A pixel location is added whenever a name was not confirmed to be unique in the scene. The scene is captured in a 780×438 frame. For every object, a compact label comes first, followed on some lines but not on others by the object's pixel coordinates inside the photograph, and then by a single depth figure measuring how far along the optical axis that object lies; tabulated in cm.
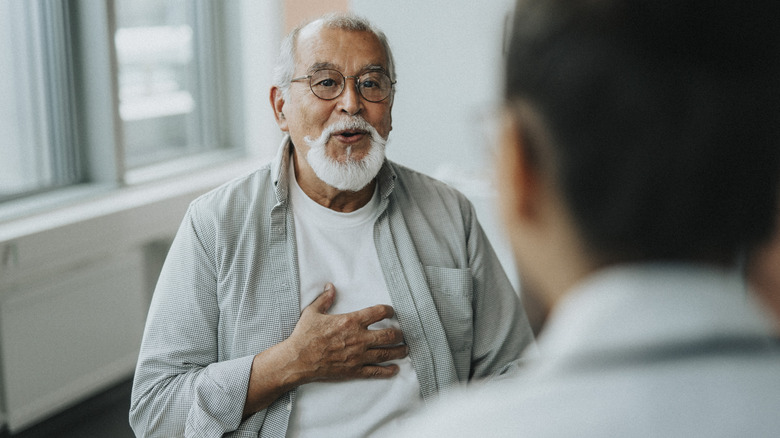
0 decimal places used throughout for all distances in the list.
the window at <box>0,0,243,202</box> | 320
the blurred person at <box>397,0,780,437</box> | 51
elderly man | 150
